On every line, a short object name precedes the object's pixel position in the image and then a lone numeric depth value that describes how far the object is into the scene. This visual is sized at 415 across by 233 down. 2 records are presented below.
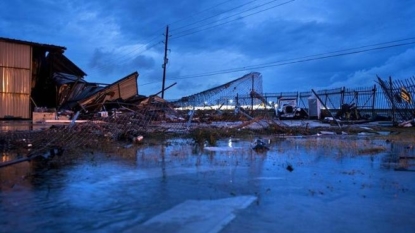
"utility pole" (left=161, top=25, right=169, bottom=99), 44.44
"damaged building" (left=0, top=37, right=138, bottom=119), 24.80
